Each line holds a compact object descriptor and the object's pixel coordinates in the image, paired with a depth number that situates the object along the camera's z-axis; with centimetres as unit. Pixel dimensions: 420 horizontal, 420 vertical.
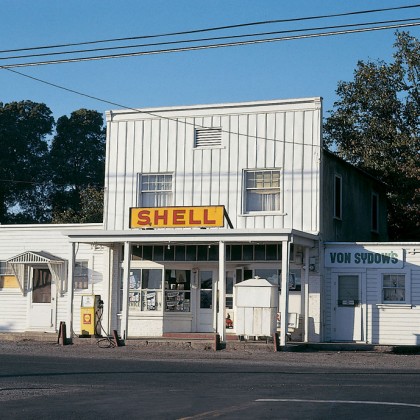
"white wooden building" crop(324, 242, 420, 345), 2630
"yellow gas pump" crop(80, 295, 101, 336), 2781
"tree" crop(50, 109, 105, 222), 5956
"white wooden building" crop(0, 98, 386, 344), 2698
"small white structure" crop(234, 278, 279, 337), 2491
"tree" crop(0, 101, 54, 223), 5722
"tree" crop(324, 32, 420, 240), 3812
